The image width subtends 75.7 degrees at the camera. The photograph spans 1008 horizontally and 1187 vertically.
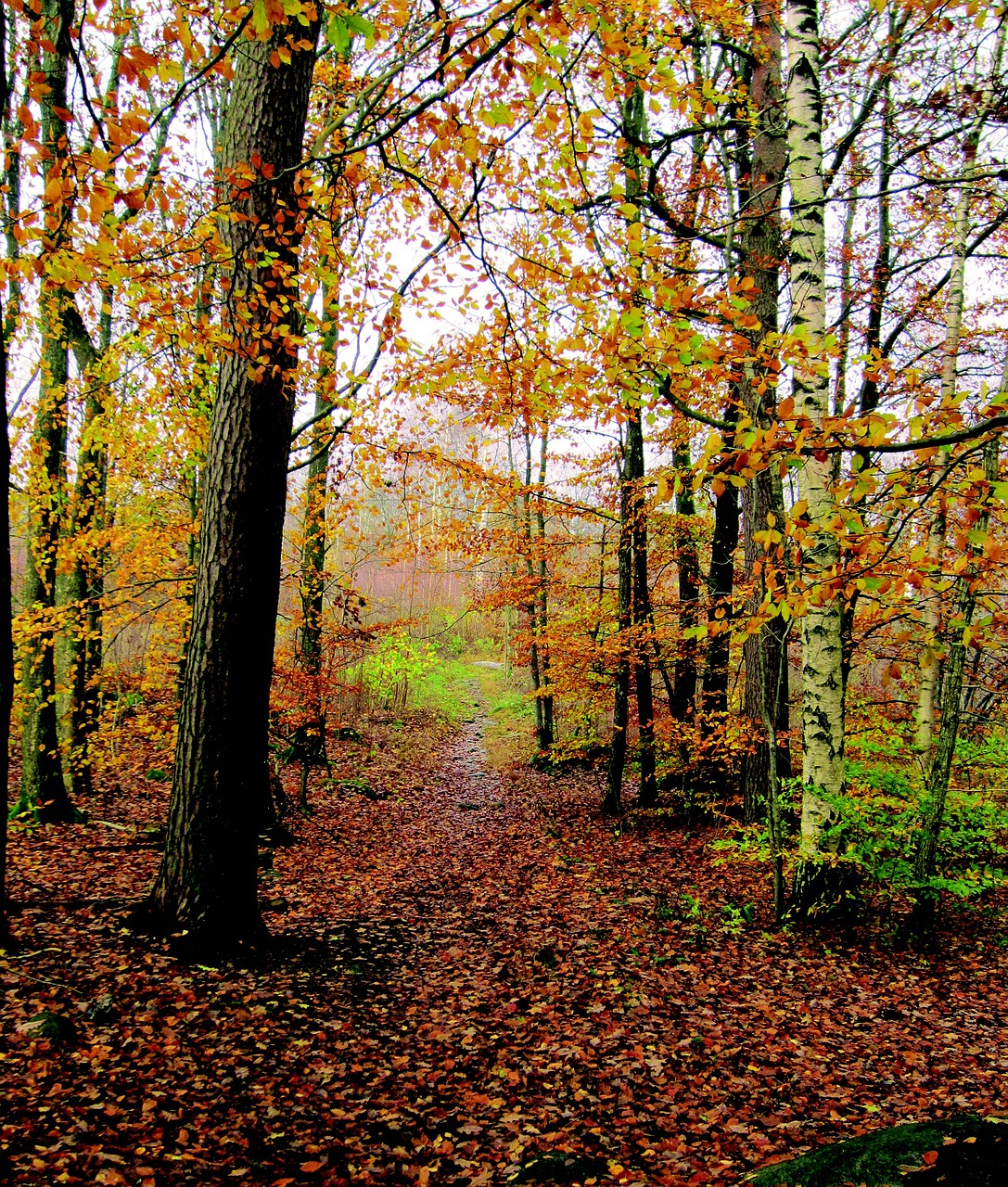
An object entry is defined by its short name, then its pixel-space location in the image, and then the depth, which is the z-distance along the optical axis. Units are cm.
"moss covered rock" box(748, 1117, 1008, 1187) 211
